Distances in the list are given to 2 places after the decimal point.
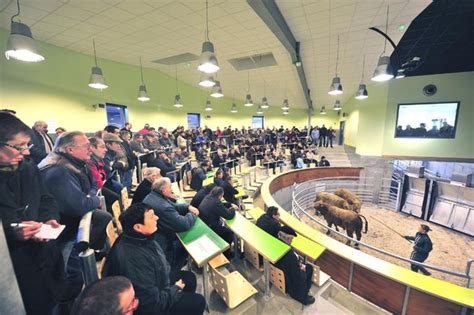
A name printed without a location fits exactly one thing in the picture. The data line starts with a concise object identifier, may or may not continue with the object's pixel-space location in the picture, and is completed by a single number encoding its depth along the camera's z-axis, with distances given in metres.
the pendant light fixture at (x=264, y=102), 11.27
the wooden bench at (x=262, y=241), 2.04
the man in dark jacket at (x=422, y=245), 4.28
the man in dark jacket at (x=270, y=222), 2.63
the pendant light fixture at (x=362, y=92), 7.09
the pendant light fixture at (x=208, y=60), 3.63
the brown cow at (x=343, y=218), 5.64
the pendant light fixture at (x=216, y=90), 6.35
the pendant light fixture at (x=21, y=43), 2.90
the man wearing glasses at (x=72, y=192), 1.47
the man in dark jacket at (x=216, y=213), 2.74
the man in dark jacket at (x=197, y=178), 4.79
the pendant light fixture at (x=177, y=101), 9.17
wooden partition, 2.29
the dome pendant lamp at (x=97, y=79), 4.95
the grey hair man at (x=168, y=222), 2.08
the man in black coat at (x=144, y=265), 1.30
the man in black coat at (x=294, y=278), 2.19
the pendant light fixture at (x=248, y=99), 10.10
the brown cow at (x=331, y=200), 6.69
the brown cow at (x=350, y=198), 7.09
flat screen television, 8.84
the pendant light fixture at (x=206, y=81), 4.79
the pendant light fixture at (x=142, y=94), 7.17
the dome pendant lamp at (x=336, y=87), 6.07
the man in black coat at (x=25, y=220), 1.00
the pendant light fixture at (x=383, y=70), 4.59
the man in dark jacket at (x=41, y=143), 2.97
